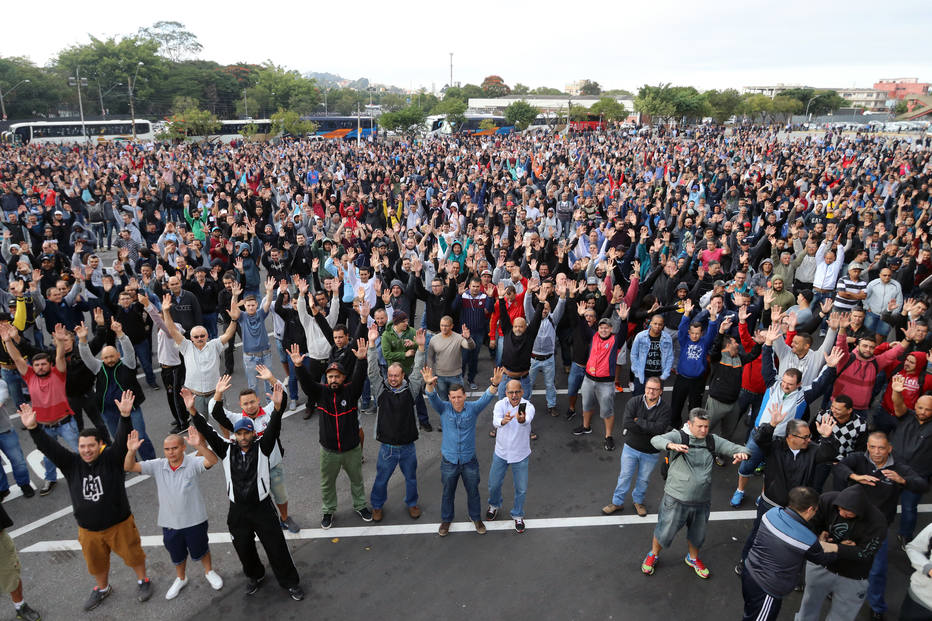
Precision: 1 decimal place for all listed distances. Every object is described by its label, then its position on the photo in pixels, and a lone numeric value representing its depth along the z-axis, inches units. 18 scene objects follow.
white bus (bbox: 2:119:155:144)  1665.8
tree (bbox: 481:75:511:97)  4781.0
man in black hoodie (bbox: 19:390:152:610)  169.8
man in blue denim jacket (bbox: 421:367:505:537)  201.6
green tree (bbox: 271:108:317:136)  1914.4
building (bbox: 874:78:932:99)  6033.5
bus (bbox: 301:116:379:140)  2256.4
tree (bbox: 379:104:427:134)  2154.3
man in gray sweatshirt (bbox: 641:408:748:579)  184.1
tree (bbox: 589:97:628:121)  2605.8
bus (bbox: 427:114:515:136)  2279.8
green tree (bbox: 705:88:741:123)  2925.7
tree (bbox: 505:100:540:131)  2402.4
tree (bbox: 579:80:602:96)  6574.8
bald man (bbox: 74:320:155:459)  233.6
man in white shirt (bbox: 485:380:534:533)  206.1
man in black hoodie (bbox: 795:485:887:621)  151.9
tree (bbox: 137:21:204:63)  4530.0
